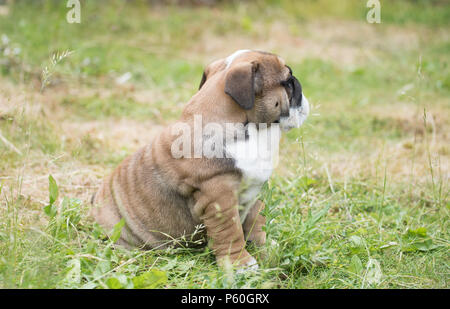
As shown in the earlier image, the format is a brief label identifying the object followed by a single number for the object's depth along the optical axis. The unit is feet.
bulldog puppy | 9.28
